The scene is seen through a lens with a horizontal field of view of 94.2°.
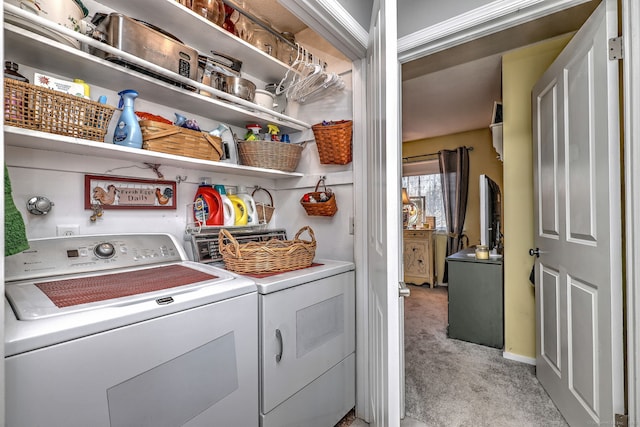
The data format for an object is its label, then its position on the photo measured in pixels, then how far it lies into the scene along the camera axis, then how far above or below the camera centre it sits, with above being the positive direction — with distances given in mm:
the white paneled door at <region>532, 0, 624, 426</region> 1245 -70
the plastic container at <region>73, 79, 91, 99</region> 1168 +518
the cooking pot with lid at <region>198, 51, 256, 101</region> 1555 +763
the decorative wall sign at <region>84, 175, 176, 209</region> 1322 +120
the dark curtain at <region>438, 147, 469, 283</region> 4641 +409
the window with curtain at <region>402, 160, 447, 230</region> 5082 +546
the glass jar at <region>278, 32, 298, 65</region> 1863 +1049
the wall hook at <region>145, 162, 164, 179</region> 1506 +256
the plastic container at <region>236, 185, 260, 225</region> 1817 +72
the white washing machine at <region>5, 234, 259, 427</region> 675 -329
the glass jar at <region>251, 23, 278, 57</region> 1757 +1060
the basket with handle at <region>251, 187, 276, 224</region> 1973 +46
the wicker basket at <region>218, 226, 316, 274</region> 1343 -187
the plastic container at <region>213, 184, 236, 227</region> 1710 +34
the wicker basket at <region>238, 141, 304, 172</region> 1699 +371
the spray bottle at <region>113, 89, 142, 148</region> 1245 +385
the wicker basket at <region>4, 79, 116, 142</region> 923 +363
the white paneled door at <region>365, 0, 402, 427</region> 888 +2
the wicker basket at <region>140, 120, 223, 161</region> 1279 +354
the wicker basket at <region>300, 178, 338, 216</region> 1771 +67
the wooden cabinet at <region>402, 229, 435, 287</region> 4660 -656
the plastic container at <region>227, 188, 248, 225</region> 1768 +47
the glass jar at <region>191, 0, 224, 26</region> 1452 +1032
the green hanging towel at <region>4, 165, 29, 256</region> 699 -22
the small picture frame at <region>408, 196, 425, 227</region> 5266 +63
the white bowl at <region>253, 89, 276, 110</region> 1776 +718
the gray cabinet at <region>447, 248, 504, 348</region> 2582 -768
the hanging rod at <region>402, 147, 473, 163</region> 4982 +1030
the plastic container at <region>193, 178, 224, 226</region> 1672 +62
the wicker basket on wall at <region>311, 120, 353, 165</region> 1714 +442
